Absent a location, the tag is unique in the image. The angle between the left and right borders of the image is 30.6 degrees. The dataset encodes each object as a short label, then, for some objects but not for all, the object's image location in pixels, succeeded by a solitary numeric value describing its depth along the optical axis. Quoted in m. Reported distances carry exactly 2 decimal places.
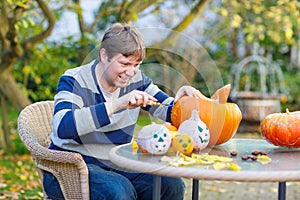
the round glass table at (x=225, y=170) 1.69
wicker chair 2.11
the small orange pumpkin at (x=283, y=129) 2.15
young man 2.01
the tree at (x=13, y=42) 4.20
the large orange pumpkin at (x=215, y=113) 2.07
